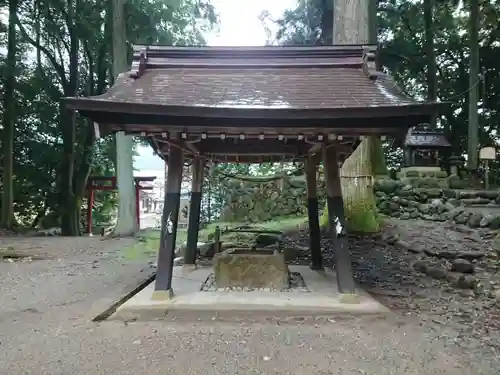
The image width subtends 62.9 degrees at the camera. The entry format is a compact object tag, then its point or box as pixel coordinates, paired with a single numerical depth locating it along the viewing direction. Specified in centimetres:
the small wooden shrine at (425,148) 1355
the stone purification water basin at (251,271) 512
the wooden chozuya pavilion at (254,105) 396
